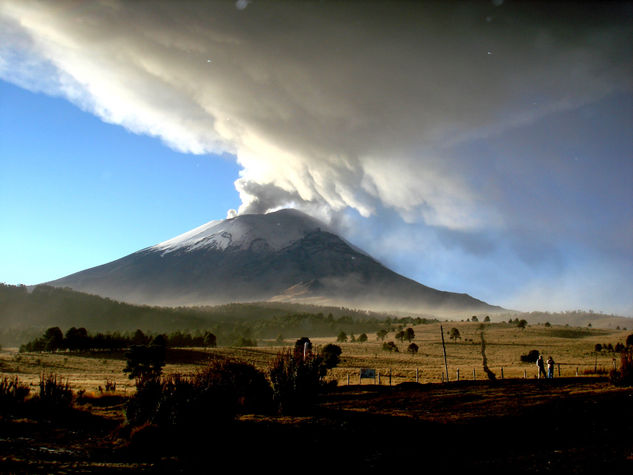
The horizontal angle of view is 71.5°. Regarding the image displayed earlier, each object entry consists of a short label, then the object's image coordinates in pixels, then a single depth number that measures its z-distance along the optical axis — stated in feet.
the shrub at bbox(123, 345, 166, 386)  109.83
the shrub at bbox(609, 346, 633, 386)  52.90
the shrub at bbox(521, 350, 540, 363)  172.24
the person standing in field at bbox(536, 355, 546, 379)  82.94
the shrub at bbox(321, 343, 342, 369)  129.56
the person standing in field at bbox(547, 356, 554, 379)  81.04
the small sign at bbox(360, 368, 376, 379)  90.50
